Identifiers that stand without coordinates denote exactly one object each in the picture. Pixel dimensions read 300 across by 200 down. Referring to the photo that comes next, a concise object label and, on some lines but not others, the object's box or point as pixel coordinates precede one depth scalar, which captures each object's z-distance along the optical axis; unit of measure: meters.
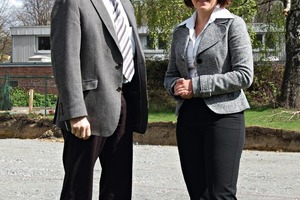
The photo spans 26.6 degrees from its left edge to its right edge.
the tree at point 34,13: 61.69
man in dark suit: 3.55
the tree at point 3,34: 57.40
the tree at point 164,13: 19.03
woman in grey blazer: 3.62
